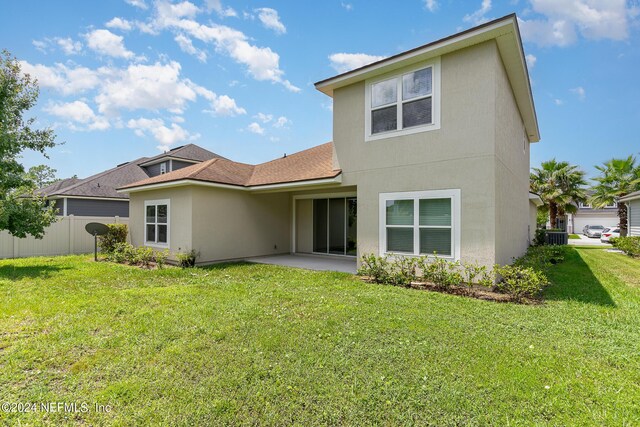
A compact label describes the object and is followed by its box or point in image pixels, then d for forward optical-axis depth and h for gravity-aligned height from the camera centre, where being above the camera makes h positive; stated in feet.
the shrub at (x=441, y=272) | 22.99 -4.18
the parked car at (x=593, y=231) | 112.37 -4.66
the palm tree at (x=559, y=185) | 74.69 +8.06
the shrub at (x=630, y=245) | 46.54 -4.21
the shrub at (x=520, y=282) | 20.61 -4.35
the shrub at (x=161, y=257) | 34.30 -4.71
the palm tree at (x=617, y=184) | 68.54 +7.95
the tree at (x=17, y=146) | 33.60 +7.77
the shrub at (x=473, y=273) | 22.34 -4.07
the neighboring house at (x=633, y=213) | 57.21 +1.00
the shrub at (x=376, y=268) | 26.68 -4.53
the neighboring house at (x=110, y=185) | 62.59 +6.79
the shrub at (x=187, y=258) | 34.17 -4.64
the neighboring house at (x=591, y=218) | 125.49 +0.03
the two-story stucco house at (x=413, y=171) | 23.53 +4.53
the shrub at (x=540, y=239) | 59.82 -4.06
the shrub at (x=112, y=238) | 44.38 -3.14
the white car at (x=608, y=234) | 85.51 -4.47
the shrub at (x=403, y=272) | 25.39 -4.59
